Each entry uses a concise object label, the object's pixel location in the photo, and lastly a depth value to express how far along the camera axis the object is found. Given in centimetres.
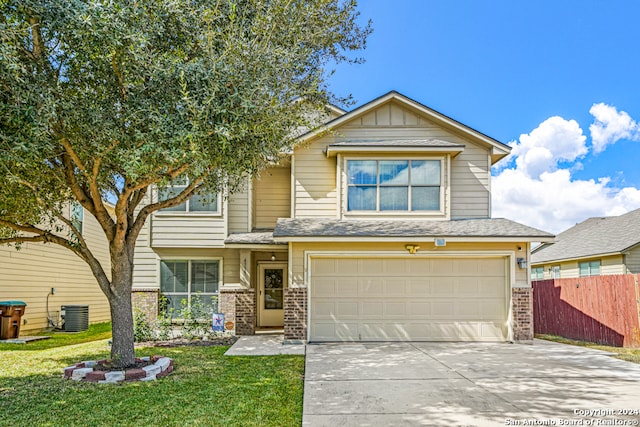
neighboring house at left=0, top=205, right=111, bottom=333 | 1265
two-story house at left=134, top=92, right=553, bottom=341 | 1068
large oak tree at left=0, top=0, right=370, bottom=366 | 590
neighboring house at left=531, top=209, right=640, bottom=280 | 1534
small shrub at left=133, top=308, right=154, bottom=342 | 1109
